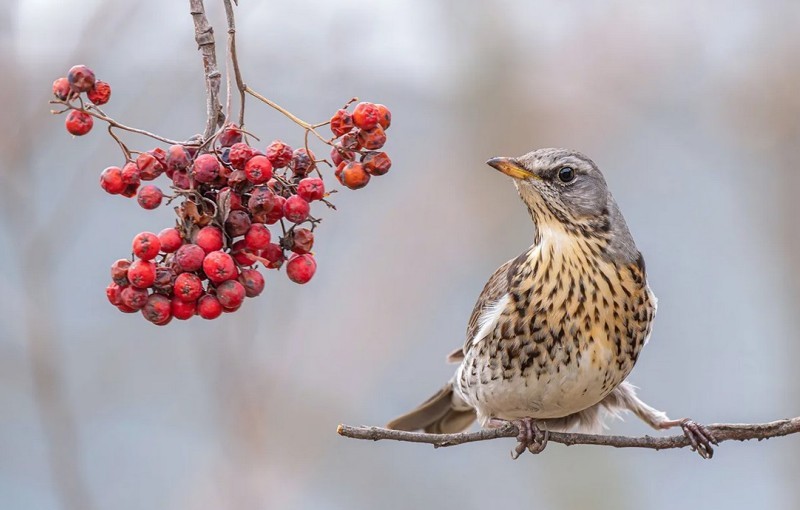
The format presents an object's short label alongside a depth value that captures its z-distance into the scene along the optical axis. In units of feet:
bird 24.94
